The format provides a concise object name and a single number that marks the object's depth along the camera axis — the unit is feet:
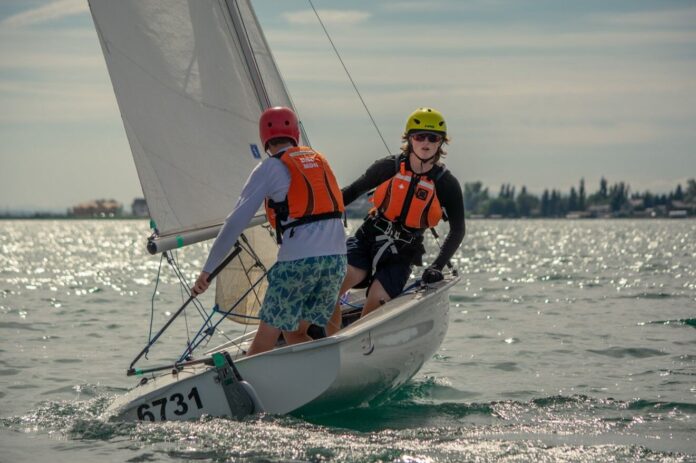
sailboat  42.42
